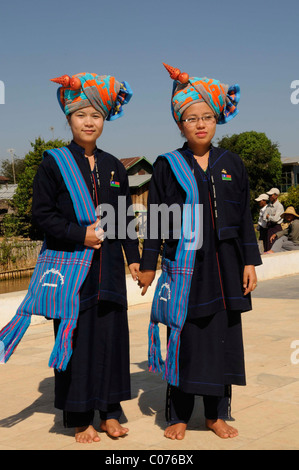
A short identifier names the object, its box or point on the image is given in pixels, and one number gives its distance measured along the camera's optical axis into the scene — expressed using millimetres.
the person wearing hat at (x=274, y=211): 13203
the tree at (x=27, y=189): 37741
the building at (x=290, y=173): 81938
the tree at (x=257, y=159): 64688
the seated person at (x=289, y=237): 13484
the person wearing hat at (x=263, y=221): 13758
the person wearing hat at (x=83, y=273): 3793
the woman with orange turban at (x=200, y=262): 3795
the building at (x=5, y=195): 44375
